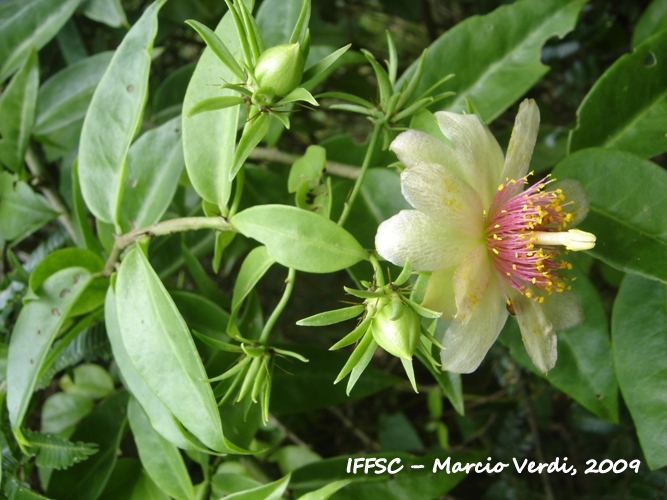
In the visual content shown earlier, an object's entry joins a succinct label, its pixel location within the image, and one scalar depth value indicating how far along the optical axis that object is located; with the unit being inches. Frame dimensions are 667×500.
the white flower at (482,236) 4.2
